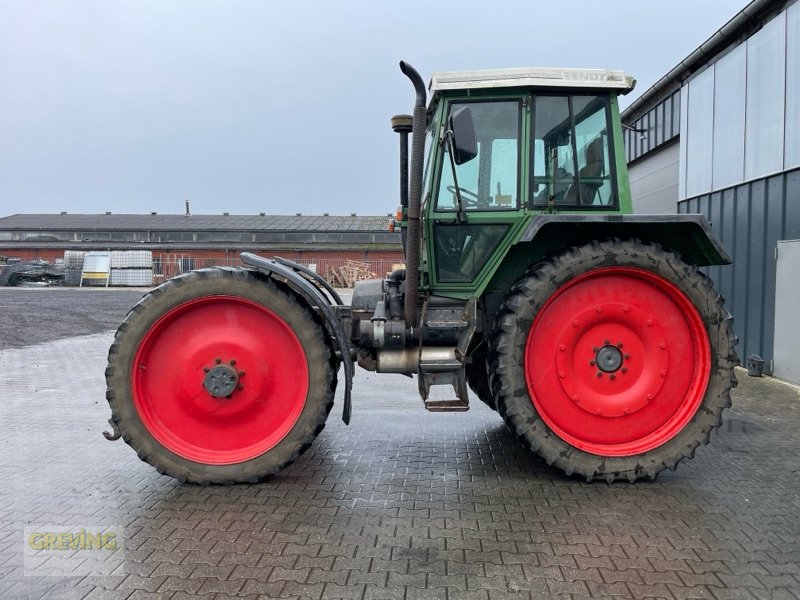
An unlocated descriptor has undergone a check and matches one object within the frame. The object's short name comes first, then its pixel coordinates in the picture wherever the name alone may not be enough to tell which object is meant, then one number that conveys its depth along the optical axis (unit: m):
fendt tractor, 3.70
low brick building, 37.53
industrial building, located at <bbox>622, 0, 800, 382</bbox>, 6.91
